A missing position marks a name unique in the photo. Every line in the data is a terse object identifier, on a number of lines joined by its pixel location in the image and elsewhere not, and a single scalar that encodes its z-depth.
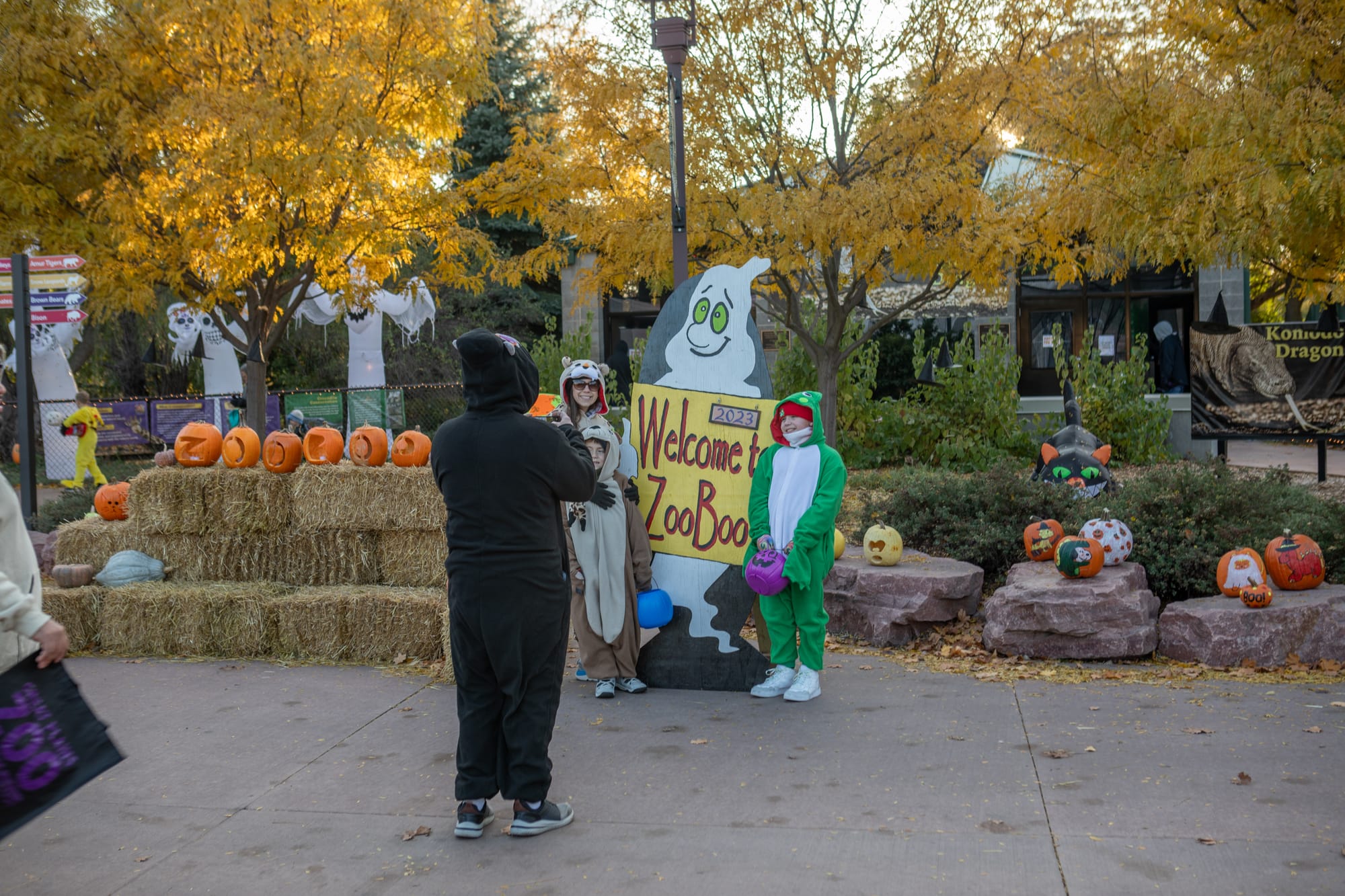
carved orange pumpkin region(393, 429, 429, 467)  6.99
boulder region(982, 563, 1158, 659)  6.15
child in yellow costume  15.19
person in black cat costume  3.88
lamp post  7.98
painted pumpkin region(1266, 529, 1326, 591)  6.16
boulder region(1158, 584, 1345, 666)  5.89
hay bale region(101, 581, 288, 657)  6.89
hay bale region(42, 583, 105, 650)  7.07
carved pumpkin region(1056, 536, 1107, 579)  6.34
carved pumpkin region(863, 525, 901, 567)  7.07
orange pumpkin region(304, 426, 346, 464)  7.18
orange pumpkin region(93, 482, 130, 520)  8.04
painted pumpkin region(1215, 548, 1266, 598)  6.08
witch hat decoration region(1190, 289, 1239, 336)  13.66
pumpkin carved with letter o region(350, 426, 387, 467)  7.08
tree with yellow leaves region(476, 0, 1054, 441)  10.00
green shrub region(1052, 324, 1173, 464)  14.43
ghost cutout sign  5.98
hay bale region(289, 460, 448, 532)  6.83
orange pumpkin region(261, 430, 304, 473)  7.08
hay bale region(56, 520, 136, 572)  7.51
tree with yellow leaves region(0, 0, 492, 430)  10.40
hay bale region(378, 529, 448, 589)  6.96
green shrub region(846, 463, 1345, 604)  6.90
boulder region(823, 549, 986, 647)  6.71
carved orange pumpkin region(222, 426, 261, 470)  7.25
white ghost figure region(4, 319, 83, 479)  18.61
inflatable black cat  8.75
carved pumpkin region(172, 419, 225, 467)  7.36
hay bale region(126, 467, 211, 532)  7.21
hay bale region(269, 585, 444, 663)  6.64
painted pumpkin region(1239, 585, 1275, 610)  5.94
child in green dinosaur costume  5.49
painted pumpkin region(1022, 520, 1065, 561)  6.97
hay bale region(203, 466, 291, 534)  7.09
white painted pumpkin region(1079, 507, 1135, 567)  6.63
